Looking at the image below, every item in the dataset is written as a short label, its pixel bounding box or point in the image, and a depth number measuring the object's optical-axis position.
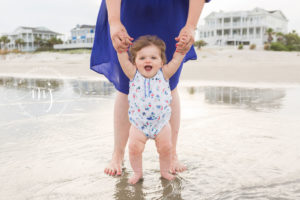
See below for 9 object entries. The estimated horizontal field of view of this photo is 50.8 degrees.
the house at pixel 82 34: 71.56
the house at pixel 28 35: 75.38
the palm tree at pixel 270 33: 48.33
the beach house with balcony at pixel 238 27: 52.84
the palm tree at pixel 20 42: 71.56
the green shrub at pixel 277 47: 31.30
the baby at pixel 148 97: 1.75
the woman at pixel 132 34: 1.83
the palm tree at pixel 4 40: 68.81
